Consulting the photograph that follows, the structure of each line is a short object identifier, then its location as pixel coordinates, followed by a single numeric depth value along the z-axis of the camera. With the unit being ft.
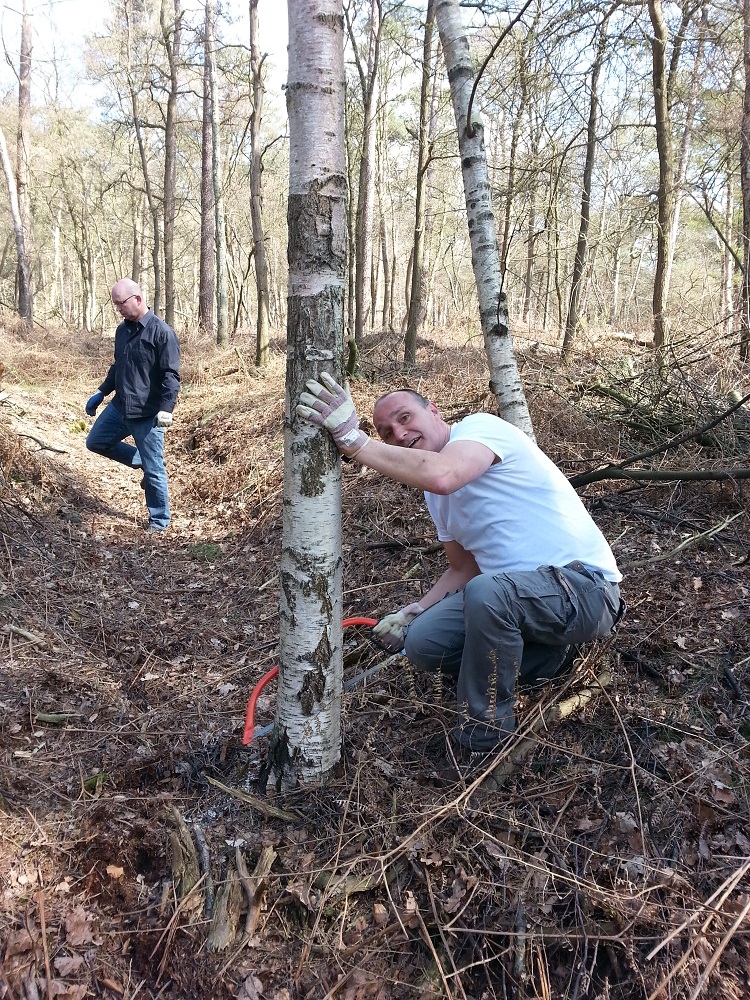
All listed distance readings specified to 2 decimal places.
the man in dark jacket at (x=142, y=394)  18.10
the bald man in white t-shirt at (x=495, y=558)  8.05
